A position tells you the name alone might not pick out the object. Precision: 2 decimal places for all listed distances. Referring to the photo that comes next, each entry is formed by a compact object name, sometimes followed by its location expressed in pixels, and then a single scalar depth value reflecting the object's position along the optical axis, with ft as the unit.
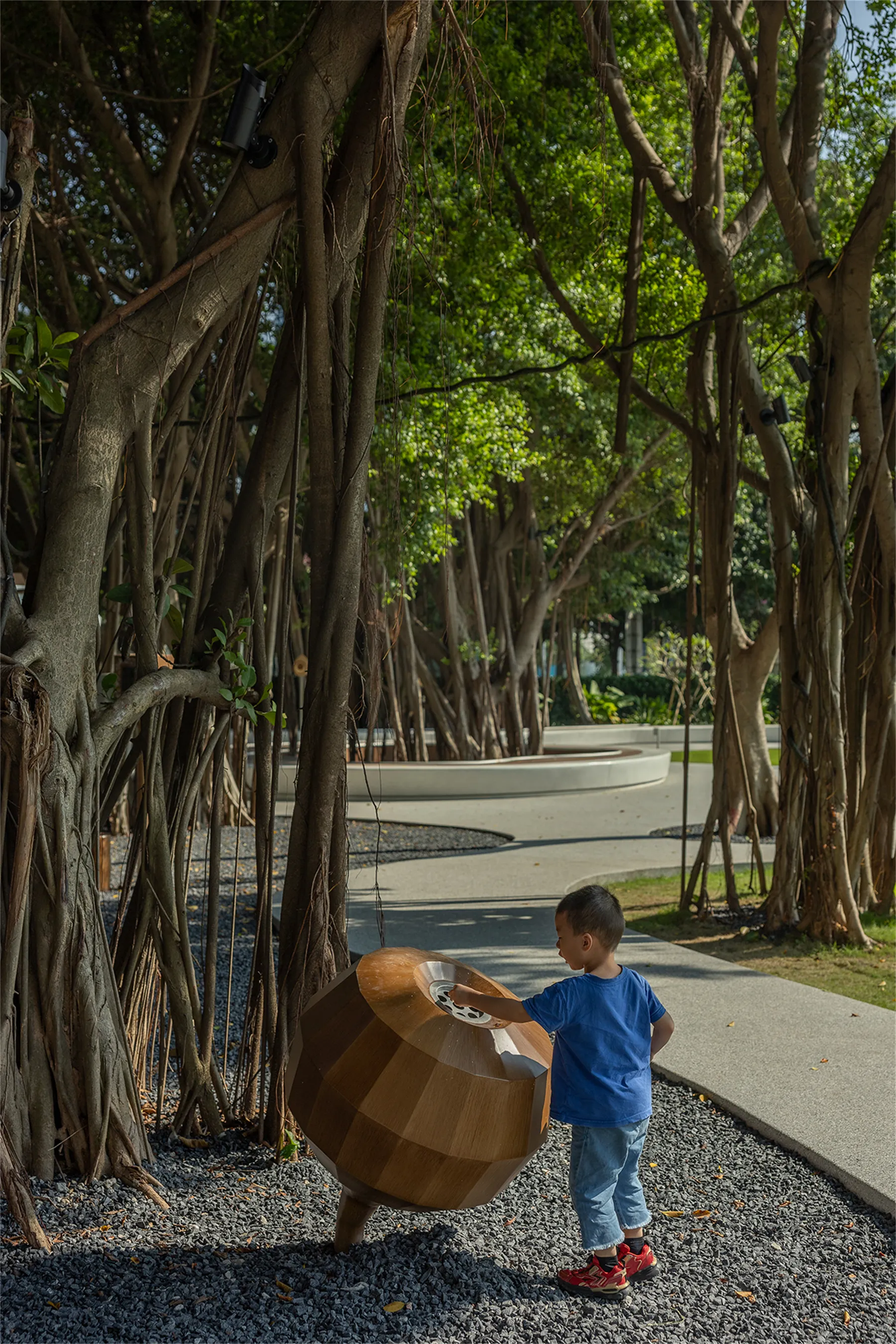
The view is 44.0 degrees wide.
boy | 8.00
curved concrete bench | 45.62
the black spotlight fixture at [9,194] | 7.88
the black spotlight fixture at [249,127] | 9.60
